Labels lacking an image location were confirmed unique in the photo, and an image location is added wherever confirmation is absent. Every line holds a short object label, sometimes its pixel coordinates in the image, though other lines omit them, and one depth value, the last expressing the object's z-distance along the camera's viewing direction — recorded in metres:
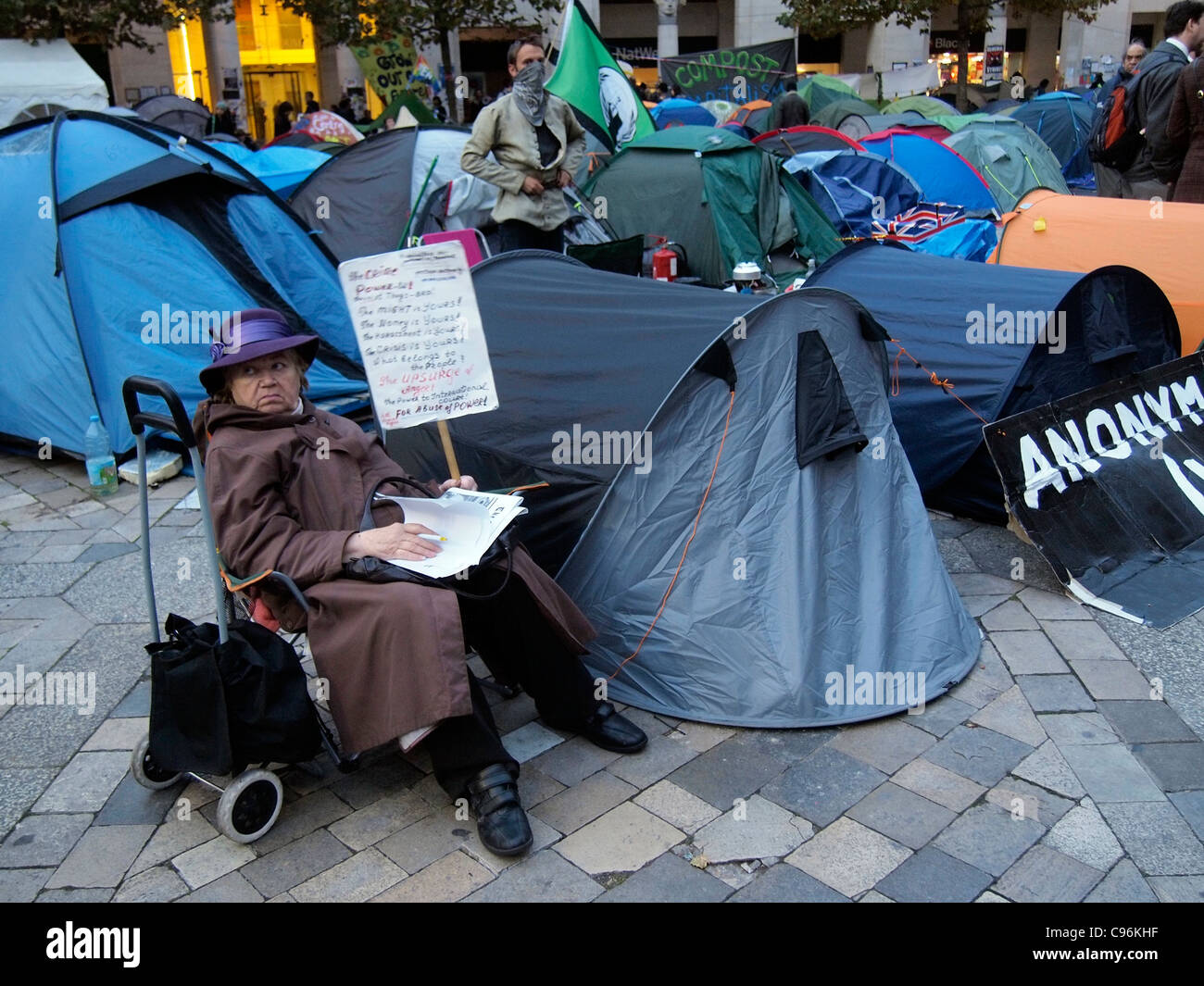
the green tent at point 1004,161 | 10.84
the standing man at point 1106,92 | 8.73
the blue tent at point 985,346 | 4.37
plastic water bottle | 5.38
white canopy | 14.72
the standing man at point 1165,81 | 6.25
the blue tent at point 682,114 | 15.88
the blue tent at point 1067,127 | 14.92
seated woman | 2.59
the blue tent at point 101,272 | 5.61
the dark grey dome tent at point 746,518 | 3.21
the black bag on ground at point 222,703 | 2.54
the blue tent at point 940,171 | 10.43
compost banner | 19.58
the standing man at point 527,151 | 6.17
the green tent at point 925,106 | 16.89
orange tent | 5.53
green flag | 10.71
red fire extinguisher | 7.34
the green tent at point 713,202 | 8.45
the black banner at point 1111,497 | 3.98
